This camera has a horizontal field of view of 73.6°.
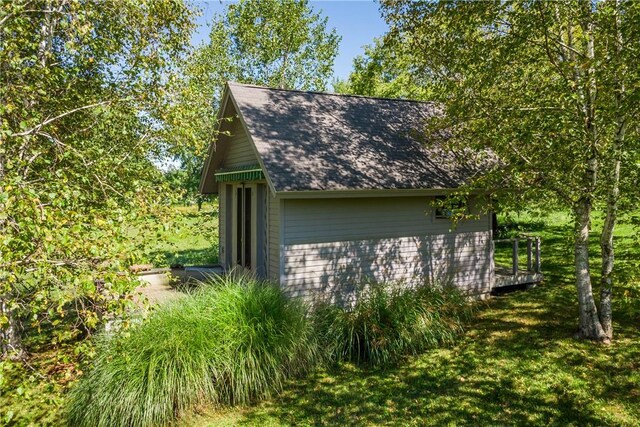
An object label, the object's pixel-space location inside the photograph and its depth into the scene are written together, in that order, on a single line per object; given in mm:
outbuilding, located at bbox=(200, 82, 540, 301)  8906
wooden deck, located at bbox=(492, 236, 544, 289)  11575
